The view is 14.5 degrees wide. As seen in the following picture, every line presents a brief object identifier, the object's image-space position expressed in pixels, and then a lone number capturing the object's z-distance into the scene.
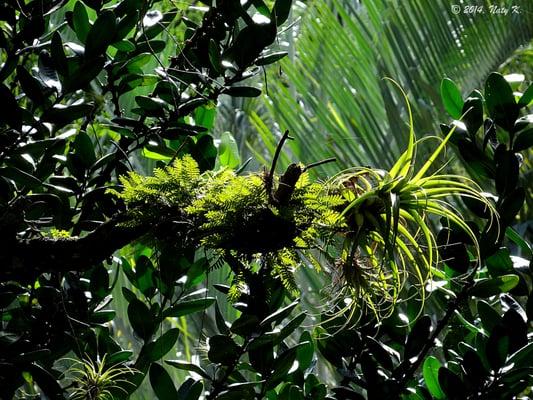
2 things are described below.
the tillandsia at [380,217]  4.72
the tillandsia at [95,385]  5.12
